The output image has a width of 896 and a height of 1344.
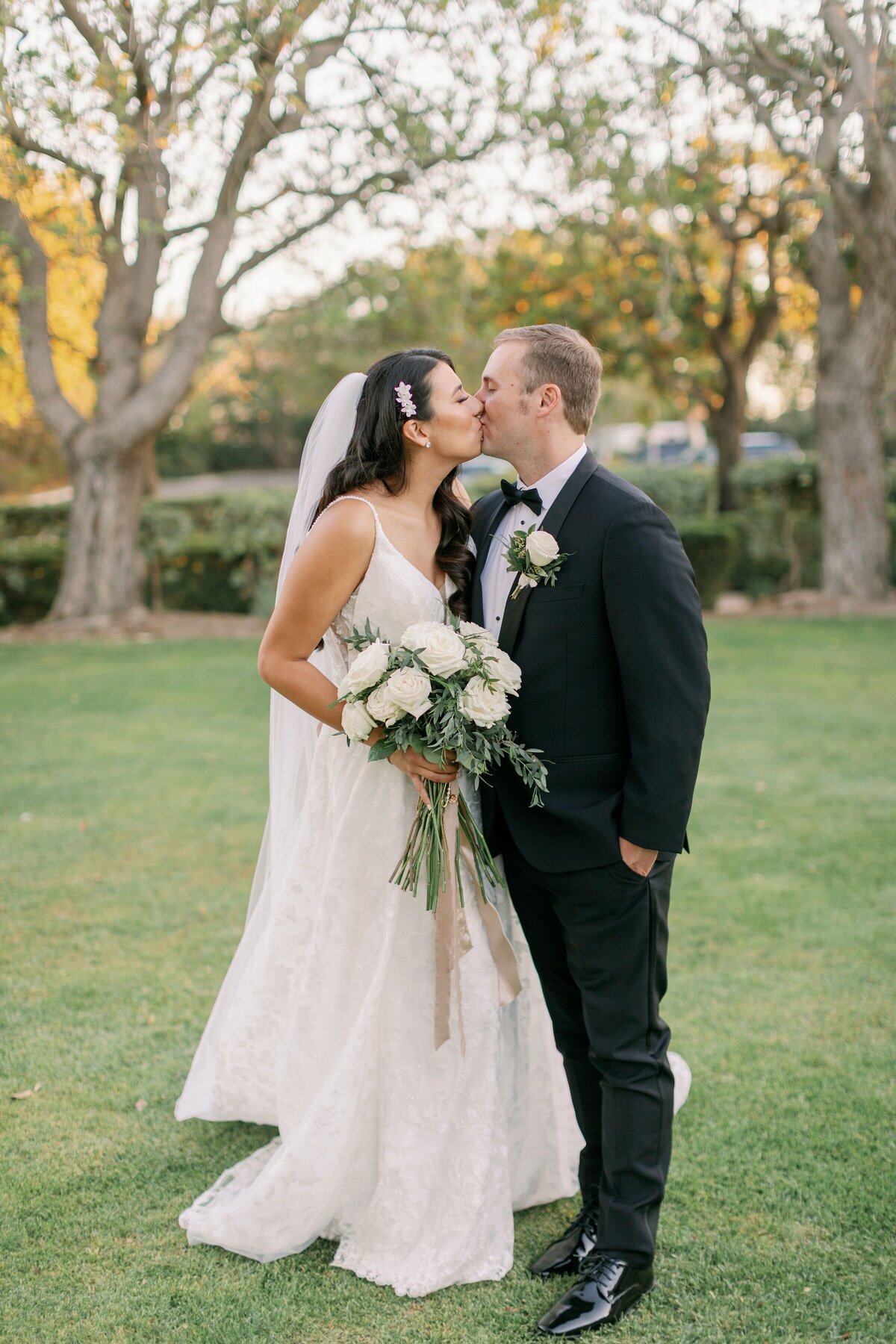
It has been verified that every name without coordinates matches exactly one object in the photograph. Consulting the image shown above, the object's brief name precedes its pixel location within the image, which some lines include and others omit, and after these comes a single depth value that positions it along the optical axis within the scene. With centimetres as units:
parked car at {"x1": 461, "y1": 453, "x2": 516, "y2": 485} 3045
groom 261
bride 292
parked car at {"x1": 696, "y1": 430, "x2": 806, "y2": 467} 2980
